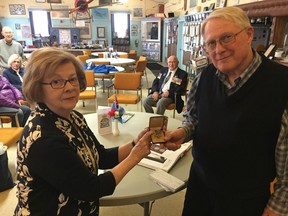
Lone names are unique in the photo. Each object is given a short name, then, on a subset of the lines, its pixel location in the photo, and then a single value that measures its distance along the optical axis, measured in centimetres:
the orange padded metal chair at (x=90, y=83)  405
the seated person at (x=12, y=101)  307
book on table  150
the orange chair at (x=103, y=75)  471
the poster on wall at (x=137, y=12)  1128
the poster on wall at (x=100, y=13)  1080
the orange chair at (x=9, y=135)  249
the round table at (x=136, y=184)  123
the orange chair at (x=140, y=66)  553
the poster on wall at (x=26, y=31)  1025
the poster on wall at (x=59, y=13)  1027
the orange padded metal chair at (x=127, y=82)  402
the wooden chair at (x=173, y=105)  367
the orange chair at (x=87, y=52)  793
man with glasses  92
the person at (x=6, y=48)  484
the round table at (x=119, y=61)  566
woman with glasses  88
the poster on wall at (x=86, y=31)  1081
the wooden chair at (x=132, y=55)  732
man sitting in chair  367
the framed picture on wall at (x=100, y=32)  1109
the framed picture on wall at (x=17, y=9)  999
